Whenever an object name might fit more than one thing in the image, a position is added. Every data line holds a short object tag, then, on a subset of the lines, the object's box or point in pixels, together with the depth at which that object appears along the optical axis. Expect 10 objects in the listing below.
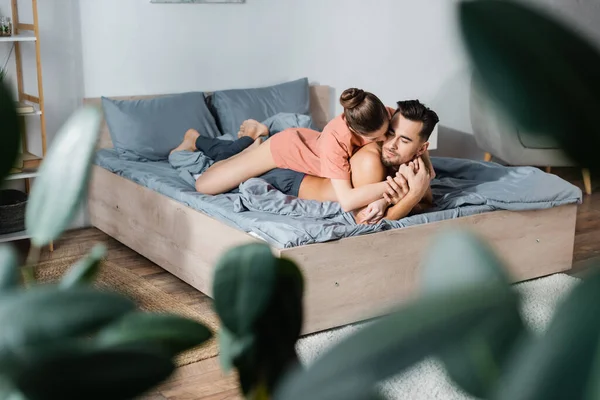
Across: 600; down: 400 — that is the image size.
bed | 3.11
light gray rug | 2.69
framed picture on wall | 4.63
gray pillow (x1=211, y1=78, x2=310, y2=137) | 4.61
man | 3.34
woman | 3.32
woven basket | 3.85
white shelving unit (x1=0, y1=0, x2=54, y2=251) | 3.92
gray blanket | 3.12
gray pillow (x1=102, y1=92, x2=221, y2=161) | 4.29
